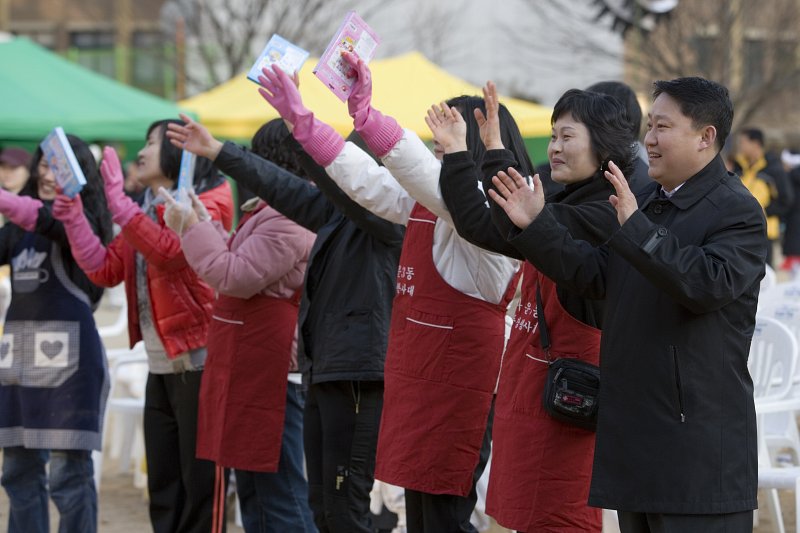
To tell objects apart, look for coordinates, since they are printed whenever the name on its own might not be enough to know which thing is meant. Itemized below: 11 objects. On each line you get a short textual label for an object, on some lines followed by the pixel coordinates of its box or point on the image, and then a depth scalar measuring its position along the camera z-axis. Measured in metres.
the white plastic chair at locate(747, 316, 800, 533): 11.19
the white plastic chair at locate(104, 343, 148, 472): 14.31
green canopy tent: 20.98
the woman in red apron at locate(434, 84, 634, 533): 6.80
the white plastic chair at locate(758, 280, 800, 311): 14.82
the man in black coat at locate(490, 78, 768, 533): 5.69
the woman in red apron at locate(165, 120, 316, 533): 9.23
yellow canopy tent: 21.83
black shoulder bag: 6.61
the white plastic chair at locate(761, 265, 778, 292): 16.21
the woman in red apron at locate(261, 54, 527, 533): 7.61
